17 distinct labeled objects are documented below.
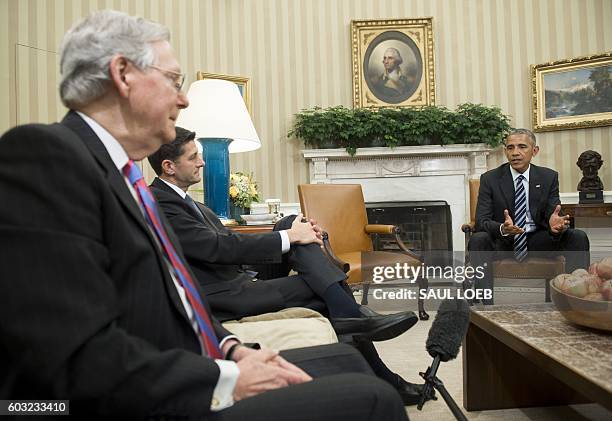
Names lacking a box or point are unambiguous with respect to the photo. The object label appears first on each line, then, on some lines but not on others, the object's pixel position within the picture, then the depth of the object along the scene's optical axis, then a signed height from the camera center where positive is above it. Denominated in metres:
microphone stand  1.92 -0.62
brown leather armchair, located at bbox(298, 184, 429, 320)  4.41 +0.06
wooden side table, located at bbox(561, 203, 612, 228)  5.20 +0.11
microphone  1.94 -0.44
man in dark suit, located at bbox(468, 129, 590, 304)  4.00 +0.07
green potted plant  6.15 +1.22
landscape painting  6.20 +1.56
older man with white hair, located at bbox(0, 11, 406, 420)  0.80 -0.08
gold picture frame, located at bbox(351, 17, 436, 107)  6.53 +2.11
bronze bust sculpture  5.64 +0.46
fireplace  6.44 +0.63
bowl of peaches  1.82 -0.28
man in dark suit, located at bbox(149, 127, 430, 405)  2.31 -0.19
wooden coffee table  2.01 -0.64
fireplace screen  6.50 +0.06
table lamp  3.44 +0.71
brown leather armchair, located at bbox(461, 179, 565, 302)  3.88 -0.35
